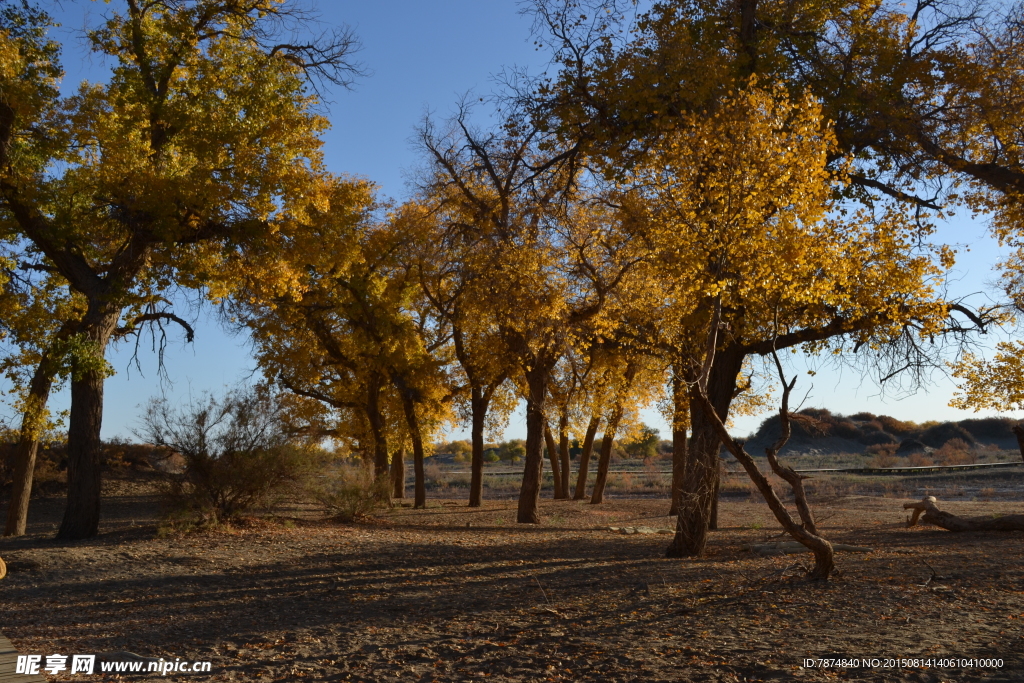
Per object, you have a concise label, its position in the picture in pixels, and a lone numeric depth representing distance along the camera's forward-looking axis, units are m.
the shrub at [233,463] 12.63
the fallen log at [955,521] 13.96
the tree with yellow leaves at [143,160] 12.22
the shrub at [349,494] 15.82
